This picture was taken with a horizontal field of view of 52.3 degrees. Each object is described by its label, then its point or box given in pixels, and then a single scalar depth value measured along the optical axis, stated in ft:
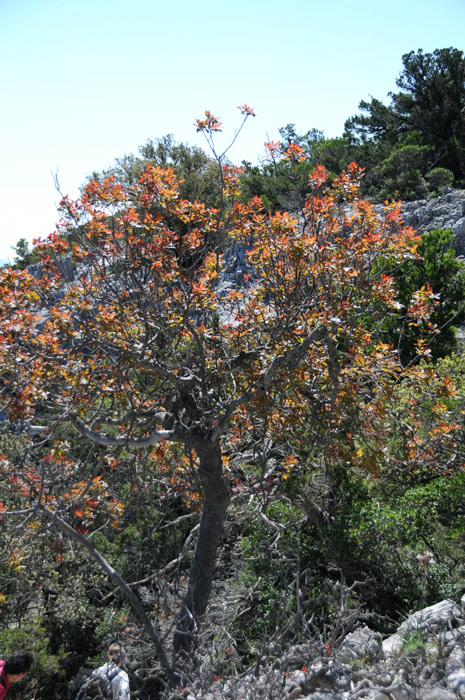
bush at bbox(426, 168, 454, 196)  88.33
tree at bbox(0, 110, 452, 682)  16.52
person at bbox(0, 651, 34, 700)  13.50
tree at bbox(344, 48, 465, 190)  97.81
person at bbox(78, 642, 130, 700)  18.15
